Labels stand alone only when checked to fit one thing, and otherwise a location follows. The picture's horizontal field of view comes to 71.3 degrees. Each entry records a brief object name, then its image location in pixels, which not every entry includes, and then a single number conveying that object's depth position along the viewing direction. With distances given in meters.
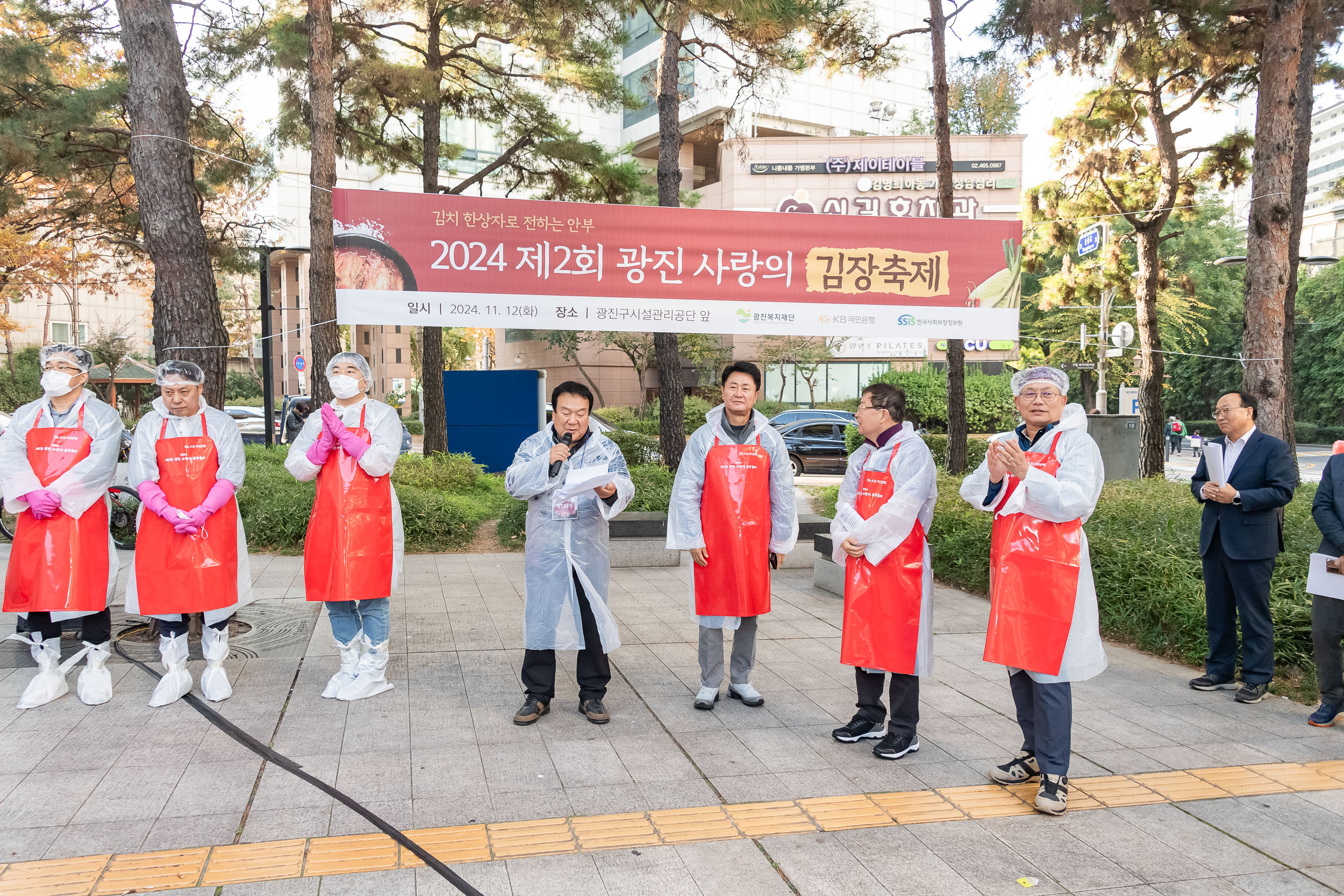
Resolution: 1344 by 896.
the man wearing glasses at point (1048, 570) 3.76
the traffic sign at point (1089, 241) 15.57
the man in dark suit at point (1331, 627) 4.77
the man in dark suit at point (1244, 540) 5.20
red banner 6.62
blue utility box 16.16
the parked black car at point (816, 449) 22.09
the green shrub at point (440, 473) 12.71
